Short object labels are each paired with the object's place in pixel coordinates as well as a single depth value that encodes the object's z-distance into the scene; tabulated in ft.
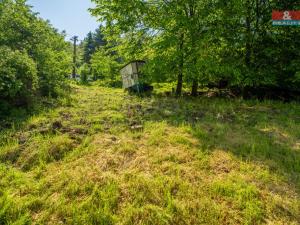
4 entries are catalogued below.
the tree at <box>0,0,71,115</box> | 17.47
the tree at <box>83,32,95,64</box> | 108.65
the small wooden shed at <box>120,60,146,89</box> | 33.07
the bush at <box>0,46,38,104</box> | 17.02
